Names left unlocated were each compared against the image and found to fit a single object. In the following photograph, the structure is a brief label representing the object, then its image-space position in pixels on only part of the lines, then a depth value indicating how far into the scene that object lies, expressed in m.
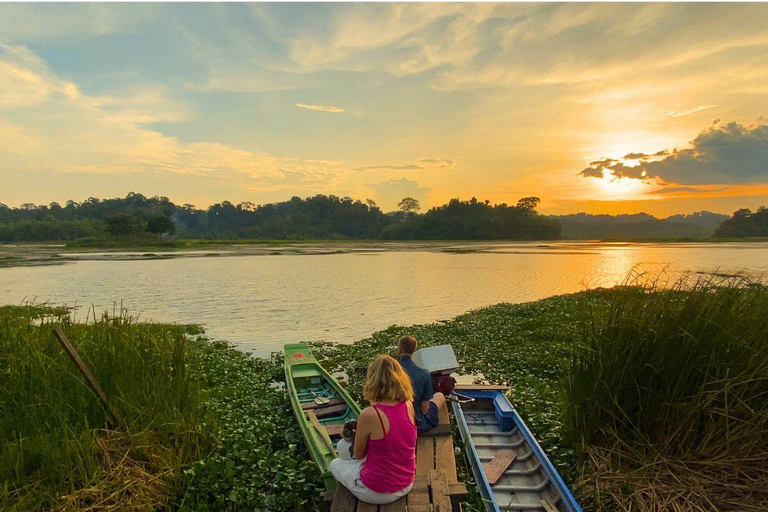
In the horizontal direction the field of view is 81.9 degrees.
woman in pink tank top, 4.60
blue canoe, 5.22
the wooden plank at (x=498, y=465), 5.79
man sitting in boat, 6.32
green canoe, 6.48
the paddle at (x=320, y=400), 8.55
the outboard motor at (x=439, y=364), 7.70
